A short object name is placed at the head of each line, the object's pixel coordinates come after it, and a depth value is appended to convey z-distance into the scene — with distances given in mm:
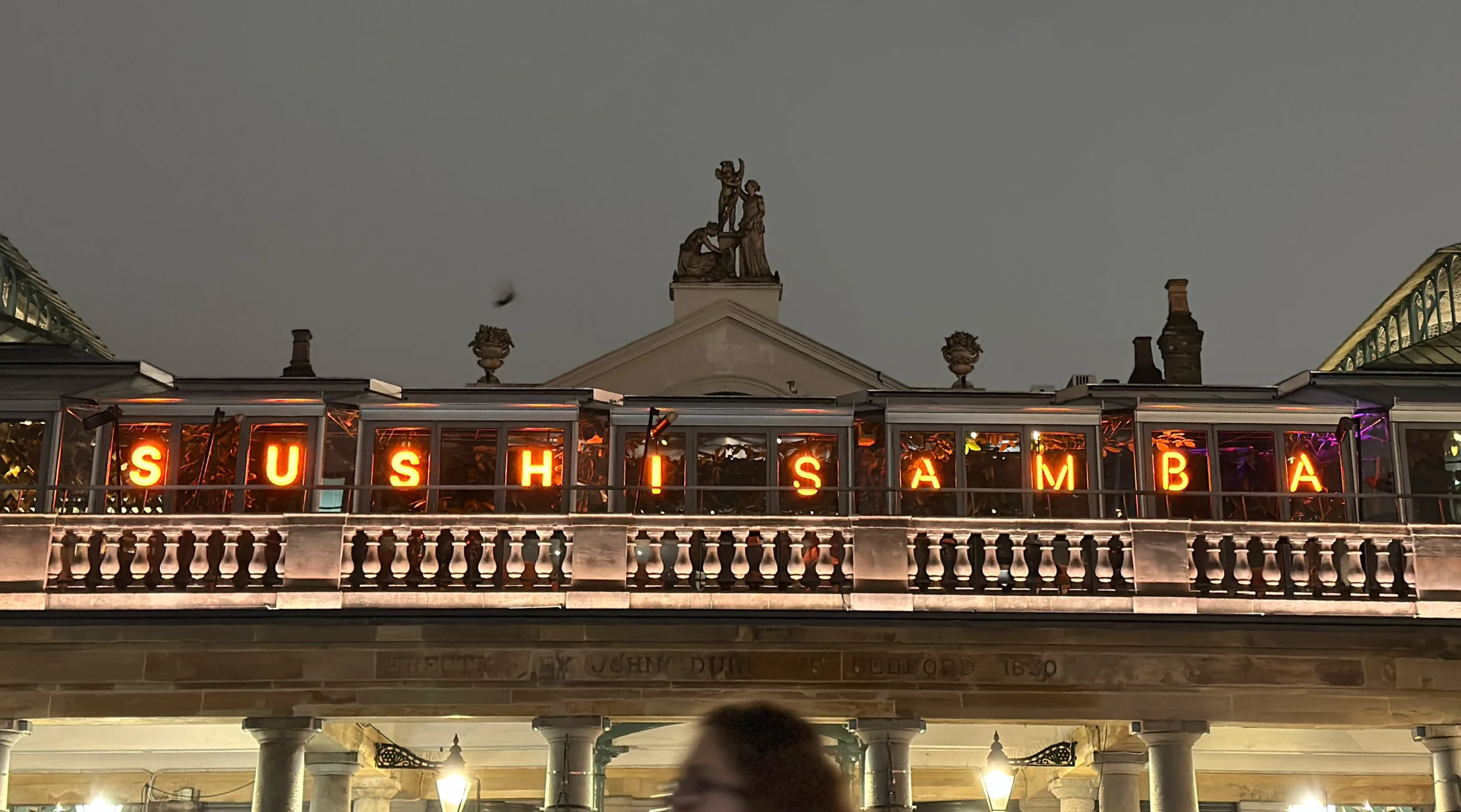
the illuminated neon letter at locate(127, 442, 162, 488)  23125
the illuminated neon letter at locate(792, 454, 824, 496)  24047
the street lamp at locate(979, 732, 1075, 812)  22281
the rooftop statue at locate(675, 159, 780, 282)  33938
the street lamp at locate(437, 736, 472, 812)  21562
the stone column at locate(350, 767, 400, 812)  24422
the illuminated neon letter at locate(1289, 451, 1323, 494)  24000
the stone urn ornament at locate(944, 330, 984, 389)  30188
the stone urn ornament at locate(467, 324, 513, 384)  30062
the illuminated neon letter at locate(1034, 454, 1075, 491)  23750
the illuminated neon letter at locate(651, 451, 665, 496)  24062
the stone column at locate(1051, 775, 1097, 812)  25312
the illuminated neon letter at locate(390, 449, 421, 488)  23484
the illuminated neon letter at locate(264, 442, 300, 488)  23203
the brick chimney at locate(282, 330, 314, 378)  33062
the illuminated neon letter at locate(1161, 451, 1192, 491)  23781
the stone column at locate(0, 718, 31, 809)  19969
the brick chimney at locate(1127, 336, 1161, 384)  34344
